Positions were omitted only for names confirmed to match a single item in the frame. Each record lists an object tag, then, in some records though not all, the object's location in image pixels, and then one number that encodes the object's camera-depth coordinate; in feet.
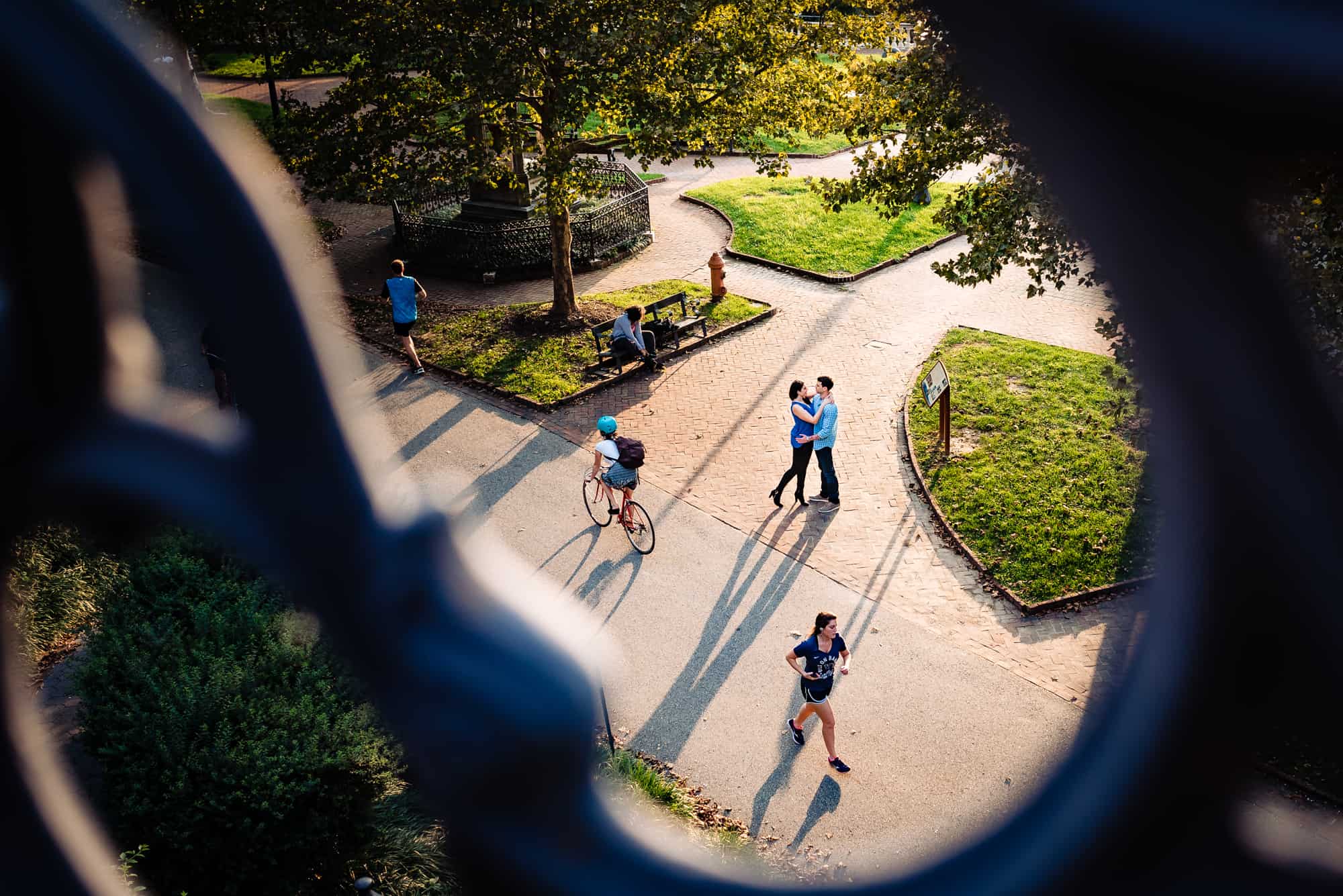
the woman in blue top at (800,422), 34.01
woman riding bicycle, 32.50
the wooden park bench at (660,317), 45.85
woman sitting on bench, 43.91
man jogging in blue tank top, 44.60
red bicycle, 33.24
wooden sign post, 36.88
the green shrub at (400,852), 19.84
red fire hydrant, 52.65
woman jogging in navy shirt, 24.30
